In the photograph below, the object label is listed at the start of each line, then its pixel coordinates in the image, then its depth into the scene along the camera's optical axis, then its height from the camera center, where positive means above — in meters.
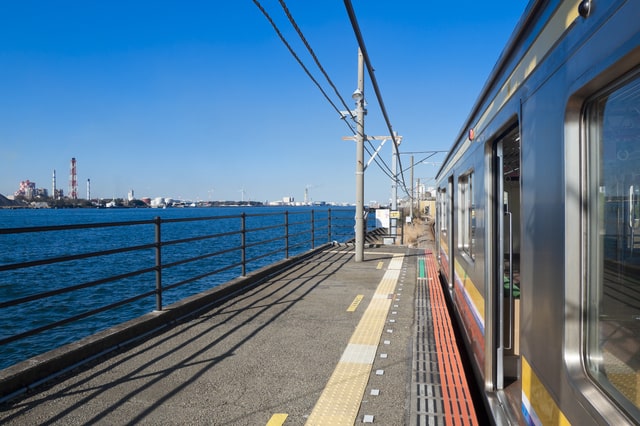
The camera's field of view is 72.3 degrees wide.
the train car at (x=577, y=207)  1.25 +0.00
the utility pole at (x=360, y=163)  10.77 +1.20
